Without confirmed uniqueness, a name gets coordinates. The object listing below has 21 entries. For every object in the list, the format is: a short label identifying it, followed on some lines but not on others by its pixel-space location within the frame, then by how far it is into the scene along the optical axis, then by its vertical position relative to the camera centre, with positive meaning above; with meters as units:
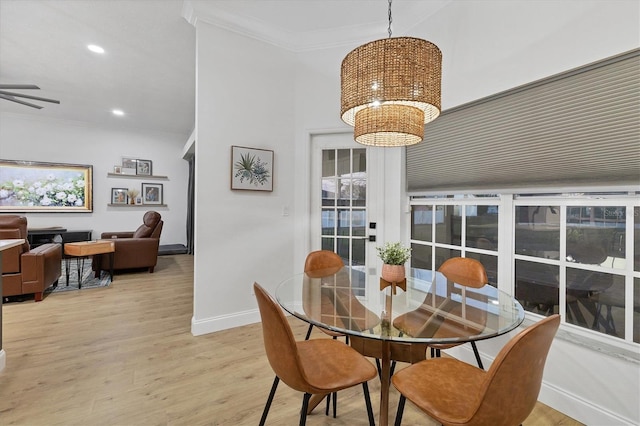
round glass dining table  1.20 -0.50
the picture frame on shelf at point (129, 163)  6.57 +1.11
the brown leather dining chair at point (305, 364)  1.10 -0.70
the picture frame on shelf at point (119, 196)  6.45 +0.33
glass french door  3.10 +0.15
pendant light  1.45 +0.67
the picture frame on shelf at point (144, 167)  6.69 +1.02
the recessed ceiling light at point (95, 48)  3.23 +1.87
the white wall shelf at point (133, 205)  6.45 +0.12
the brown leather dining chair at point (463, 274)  1.84 -0.43
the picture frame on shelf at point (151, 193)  6.75 +0.42
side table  3.99 -0.55
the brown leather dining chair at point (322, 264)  2.22 -0.43
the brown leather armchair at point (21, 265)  3.22 -0.66
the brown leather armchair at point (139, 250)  4.72 -0.67
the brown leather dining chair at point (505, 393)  0.89 -0.59
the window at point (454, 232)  2.17 -0.17
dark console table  5.53 -0.53
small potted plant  1.81 -0.33
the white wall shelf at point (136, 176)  6.46 +0.80
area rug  4.02 -1.09
